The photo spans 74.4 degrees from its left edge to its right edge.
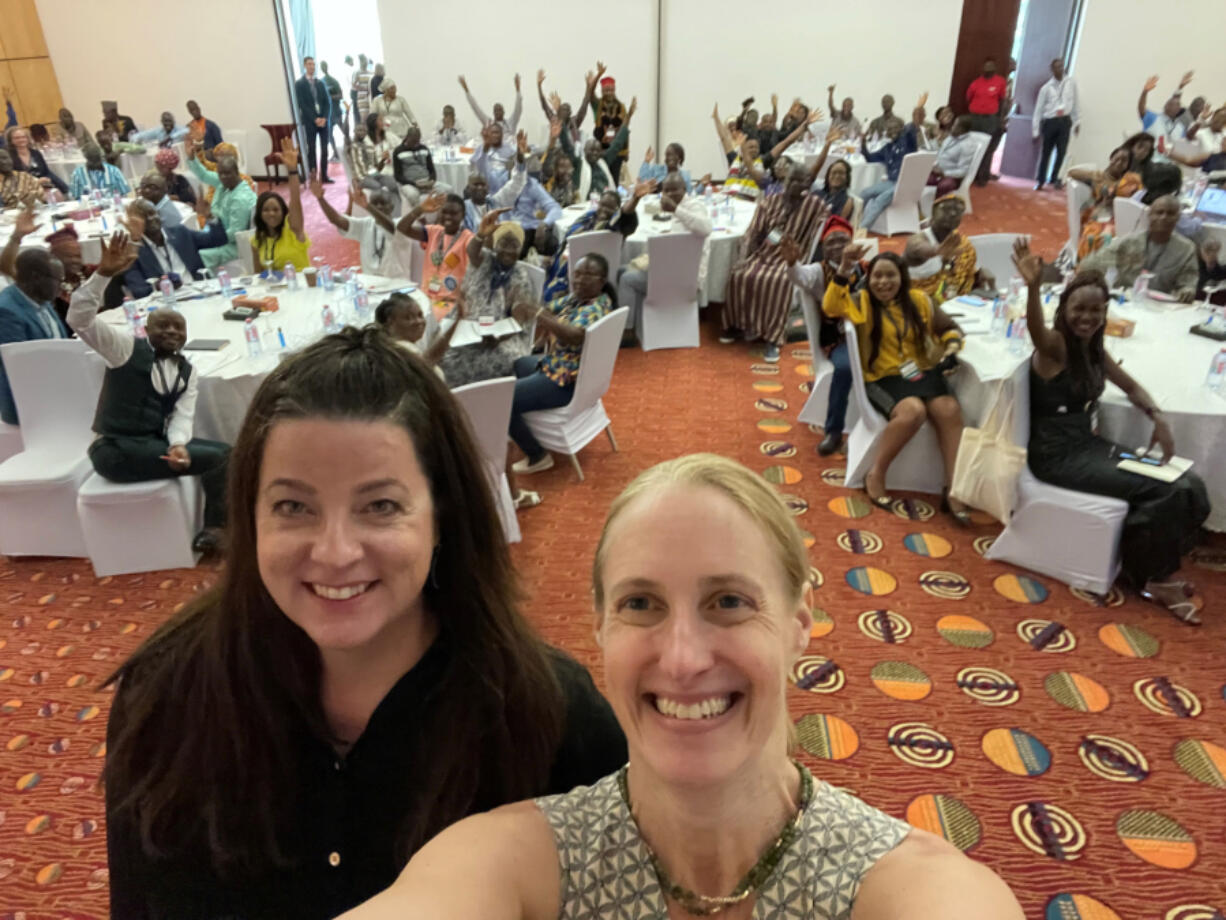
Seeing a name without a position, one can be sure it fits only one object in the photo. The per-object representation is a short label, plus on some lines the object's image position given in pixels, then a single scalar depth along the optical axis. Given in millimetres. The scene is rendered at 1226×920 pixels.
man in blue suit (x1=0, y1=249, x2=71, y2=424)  3906
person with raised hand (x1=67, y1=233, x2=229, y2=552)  3420
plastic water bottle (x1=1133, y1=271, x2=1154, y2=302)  4531
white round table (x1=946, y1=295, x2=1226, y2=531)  3469
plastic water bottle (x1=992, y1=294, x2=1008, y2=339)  4242
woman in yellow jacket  4078
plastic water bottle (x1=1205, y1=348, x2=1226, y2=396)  3594
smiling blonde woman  825
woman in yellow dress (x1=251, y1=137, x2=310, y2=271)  5273
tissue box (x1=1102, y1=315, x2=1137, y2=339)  4074
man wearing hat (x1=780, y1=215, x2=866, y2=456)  4613
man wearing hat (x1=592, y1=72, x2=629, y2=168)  9188
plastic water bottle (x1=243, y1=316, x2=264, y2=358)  4020
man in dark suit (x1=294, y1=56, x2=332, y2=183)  11359
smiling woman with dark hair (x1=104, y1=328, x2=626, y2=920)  1106
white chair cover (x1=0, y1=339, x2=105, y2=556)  3711
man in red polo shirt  10430
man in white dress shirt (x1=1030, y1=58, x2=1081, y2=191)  10648
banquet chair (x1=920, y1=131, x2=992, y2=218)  9109
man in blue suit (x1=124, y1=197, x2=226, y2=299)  5410
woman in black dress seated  3326
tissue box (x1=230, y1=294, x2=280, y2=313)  4566
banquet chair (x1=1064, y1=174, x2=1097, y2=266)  6965
